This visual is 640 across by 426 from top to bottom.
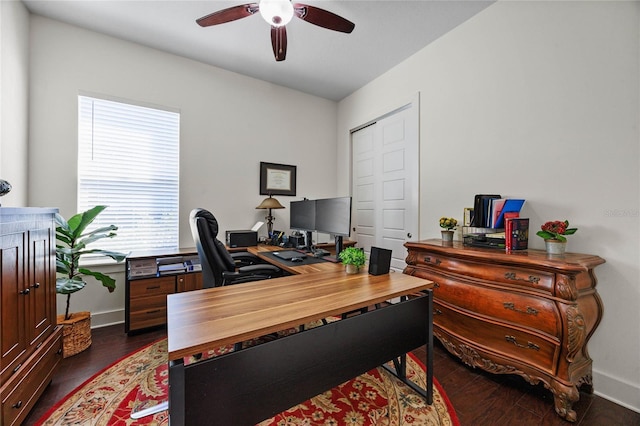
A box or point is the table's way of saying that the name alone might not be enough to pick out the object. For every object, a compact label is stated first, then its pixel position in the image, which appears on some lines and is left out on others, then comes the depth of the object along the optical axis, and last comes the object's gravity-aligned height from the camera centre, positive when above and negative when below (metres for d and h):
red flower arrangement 1.71 -0.11
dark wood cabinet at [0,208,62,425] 1.30 -0.60
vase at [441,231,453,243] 2.37 -0.22
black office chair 1.96 -0.38
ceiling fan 1.81 +1.51
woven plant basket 2.13 -1.06
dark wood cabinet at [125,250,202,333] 2.49 -0.77
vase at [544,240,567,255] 1.72 -0.22
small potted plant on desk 1.76 -0.33
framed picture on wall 3.71 +0.48
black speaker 1.73 -0.33
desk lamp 3.46 +0.10
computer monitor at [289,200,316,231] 3.03 -0.05
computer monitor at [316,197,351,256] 2.36 -0.05
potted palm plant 2.13 -0.54
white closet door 3.07 +0.41
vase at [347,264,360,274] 1.77 -0.39
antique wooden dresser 1.48 -0.66
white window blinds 2.74 +0.46
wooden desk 0.92 -0.59
